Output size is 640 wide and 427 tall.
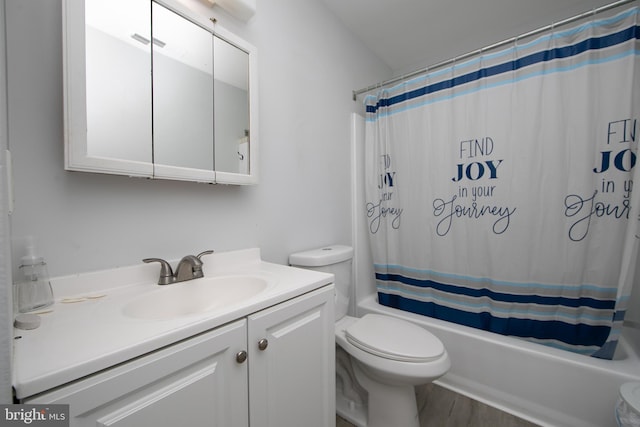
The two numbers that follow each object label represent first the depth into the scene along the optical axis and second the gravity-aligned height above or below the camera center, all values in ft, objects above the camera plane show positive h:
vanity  1.40 -0.97
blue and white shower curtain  3.59 +0.38
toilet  3.30 -2.04
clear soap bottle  2.02 -0.59
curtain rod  3.47 +2.79
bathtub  3.48 -2.63
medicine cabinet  2.32 +1.38
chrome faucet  2.79 -0.68
